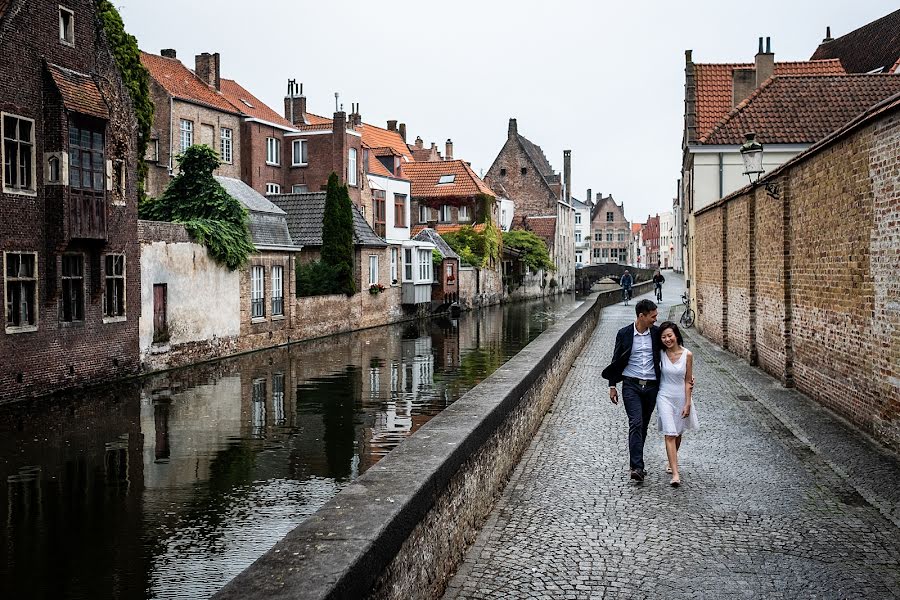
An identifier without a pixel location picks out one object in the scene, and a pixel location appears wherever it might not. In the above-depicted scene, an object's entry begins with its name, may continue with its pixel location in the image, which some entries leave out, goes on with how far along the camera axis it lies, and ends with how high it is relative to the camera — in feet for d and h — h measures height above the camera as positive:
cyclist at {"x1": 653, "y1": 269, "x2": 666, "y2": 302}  150.61 -0.08
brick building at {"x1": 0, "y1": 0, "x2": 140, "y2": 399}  56.70 +5.57
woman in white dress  26.86 -3.30
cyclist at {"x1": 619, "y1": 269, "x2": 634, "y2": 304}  168.06 -0.42
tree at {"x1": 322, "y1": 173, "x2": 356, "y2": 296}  117.91 +6.26
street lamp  62.08 +8.76
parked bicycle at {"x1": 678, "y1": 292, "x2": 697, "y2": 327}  99.98 -4.07
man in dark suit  27.55 -2.71
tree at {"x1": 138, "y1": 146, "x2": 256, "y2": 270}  89.30 +8.30
